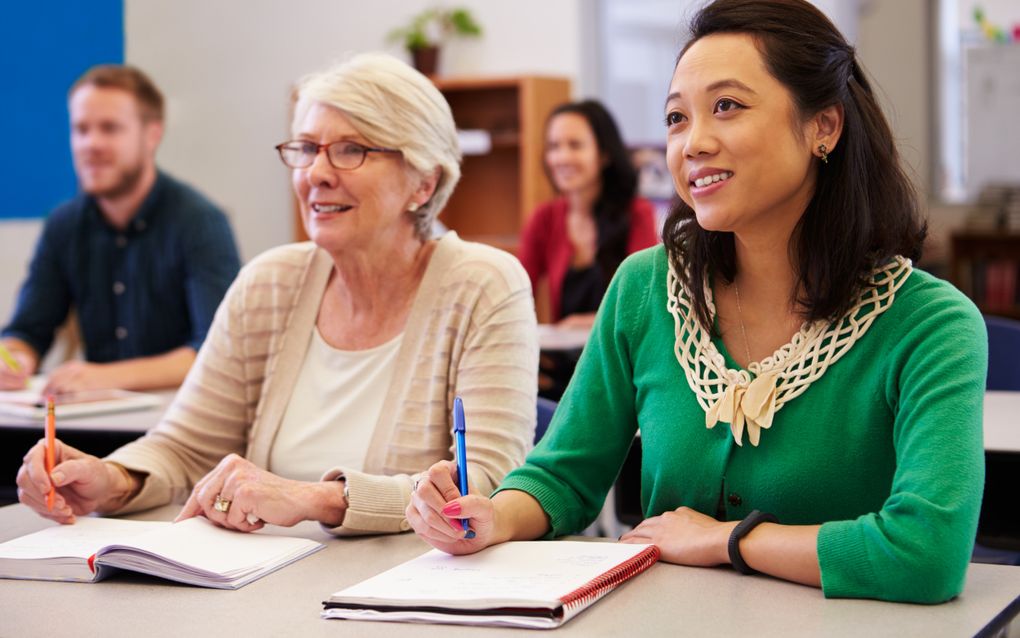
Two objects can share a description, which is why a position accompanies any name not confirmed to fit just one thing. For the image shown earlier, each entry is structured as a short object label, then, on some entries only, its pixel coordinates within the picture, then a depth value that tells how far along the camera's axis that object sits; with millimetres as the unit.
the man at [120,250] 3598
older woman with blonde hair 2041
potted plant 6590
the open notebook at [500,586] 1306
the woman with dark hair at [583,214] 4883
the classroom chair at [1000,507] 2139
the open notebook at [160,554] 1525
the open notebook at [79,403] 2742
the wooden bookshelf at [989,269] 6445
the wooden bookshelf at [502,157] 6375
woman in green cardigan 1456
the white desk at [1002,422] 2107
